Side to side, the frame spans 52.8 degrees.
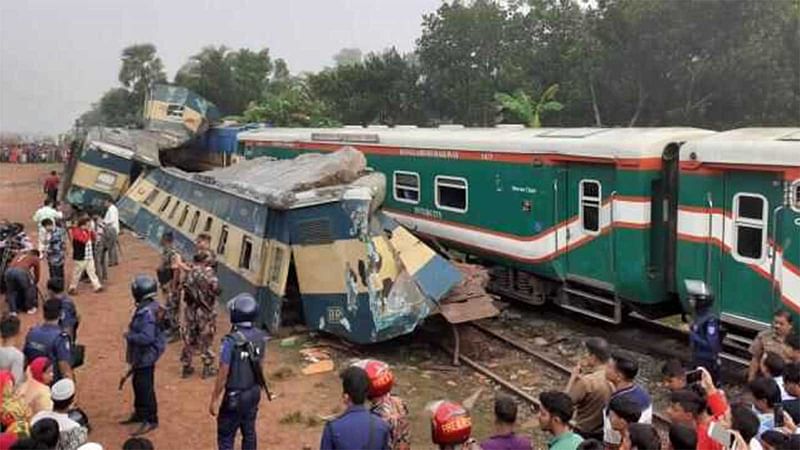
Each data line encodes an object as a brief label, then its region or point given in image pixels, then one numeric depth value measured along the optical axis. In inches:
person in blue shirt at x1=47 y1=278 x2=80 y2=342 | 301.9
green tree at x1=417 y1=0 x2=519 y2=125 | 1438.2
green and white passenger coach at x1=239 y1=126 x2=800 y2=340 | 363.9
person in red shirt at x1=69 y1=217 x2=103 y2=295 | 546.9
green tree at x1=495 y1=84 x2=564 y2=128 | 1142.3
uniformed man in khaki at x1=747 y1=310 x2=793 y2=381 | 295.7
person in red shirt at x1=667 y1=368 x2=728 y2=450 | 196.4
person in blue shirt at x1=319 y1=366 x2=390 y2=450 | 183.5
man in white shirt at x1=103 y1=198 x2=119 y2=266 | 616.7
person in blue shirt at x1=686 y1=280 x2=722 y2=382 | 331.0
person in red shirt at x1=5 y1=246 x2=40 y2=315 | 444.5
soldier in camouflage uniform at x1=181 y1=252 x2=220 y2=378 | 370.9
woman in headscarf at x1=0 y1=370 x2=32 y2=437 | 211.6
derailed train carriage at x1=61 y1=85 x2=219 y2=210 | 956.0
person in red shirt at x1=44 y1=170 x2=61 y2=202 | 972.6
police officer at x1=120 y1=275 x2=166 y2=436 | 303.6
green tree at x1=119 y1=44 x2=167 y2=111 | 2180.1
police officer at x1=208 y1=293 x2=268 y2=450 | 254.5
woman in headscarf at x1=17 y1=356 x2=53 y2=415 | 227.9
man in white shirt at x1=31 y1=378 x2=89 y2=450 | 201.6
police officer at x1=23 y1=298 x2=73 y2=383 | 269.3
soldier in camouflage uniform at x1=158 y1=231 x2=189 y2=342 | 417.4
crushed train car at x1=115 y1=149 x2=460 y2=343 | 428.1
